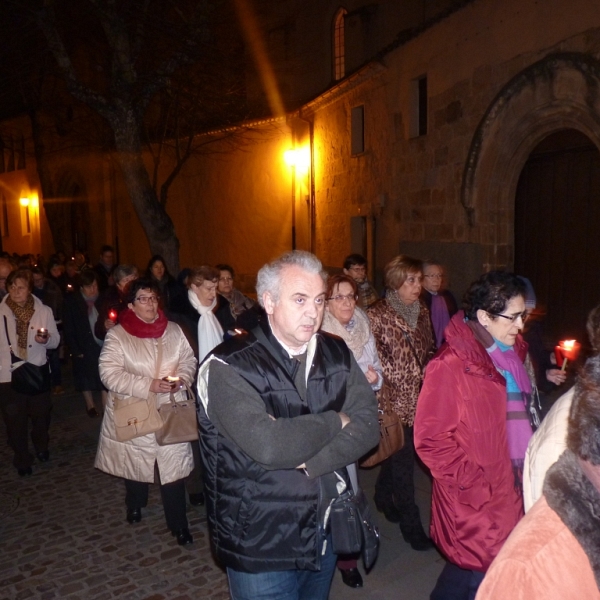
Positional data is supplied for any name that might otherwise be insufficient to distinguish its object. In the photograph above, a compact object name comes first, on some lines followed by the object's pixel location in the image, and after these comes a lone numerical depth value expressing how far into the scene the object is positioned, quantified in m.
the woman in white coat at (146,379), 4.28
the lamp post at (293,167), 18.75
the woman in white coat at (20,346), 5.91
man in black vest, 2.24
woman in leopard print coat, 4.35
